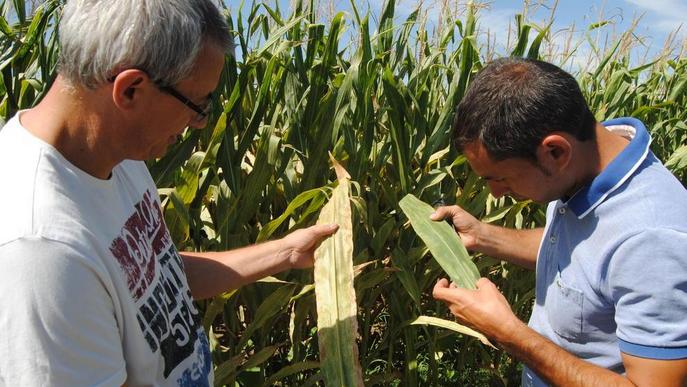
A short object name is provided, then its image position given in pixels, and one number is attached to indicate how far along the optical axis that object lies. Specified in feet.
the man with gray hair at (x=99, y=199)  3.50
